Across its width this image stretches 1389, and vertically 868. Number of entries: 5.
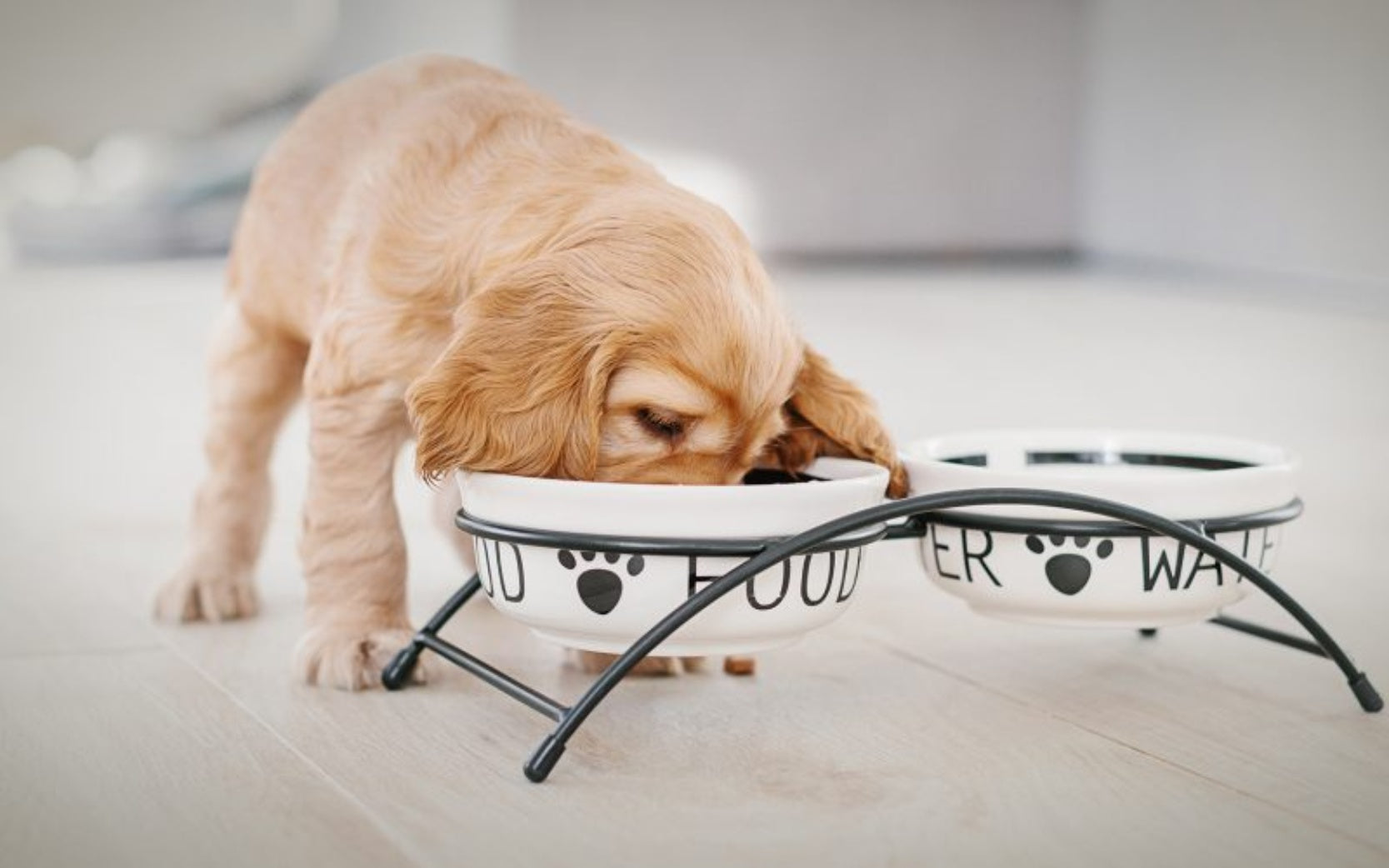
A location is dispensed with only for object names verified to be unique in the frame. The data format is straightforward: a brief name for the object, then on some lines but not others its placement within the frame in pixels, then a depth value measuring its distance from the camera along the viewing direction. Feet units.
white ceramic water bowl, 3.12
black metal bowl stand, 2.91
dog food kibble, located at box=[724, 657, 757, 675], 3.47
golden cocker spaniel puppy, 3.08
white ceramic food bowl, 2.94
